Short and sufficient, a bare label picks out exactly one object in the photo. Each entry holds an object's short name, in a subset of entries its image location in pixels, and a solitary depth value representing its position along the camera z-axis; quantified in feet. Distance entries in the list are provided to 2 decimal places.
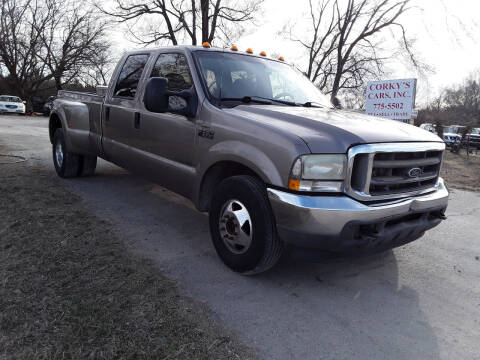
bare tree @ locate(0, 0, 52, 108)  105.09
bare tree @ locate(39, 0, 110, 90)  114.32
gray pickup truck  8.14
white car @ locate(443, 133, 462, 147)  79.33
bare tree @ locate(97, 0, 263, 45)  70.85
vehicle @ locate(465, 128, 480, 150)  76.12
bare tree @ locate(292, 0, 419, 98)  70.54
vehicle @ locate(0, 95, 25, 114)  88.30
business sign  30.27
